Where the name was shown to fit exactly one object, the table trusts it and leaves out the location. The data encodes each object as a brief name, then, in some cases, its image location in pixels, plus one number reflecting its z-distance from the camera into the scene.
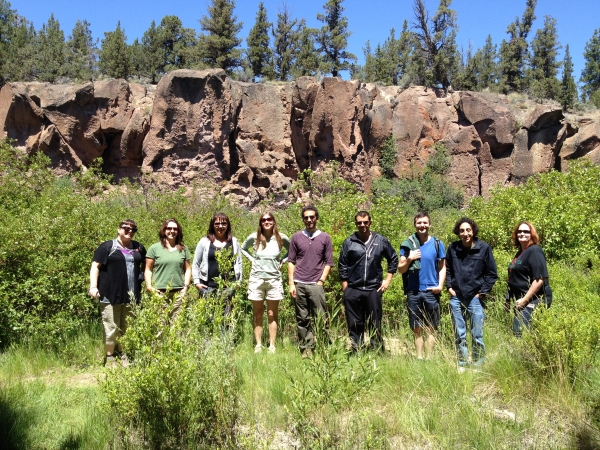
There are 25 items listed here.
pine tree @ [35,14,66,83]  33.84
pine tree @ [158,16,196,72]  39.97
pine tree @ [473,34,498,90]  41.05
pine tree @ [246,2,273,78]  37.66
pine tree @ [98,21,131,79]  34.44
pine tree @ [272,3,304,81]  38.53
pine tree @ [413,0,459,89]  32.91
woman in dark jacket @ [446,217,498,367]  5.29
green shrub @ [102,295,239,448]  3.48
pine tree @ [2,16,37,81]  33.41
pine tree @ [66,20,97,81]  34.22
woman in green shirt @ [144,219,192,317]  5.71
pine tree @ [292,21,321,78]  36.44
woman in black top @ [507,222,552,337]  5.05
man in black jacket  5.42
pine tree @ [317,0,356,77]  35.84
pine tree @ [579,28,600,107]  56.66
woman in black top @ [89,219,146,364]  5.52
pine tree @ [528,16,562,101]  40.78
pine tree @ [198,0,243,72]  34.50
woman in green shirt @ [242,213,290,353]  5.94
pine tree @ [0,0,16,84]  35.03
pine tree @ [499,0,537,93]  40.62
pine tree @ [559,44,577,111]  37.28
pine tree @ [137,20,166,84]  39.00
